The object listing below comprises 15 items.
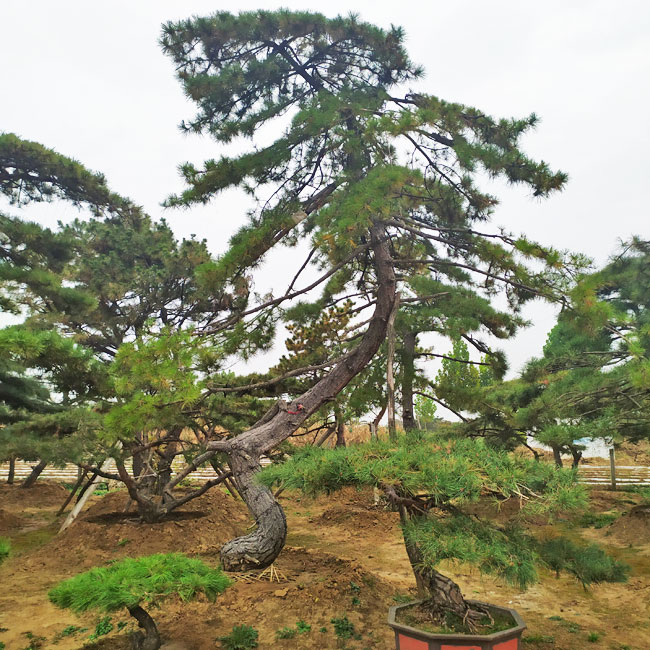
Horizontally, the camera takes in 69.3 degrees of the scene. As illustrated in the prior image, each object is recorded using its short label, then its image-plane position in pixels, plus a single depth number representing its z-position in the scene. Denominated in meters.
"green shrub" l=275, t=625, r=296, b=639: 3.81
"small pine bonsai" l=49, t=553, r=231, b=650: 2.96
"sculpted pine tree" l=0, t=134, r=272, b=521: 4.54
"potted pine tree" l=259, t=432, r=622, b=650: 2.74
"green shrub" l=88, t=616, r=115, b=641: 4.01
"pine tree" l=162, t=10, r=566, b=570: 4.51
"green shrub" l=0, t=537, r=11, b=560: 2.97
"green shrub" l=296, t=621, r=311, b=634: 3.91
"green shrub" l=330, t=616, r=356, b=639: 3.84
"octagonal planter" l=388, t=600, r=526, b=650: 2.72
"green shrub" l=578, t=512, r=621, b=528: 8.83
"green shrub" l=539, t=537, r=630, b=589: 3.02
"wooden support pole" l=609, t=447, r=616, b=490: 12.59
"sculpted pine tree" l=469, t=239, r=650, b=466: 7.12
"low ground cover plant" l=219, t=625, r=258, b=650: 3.64
